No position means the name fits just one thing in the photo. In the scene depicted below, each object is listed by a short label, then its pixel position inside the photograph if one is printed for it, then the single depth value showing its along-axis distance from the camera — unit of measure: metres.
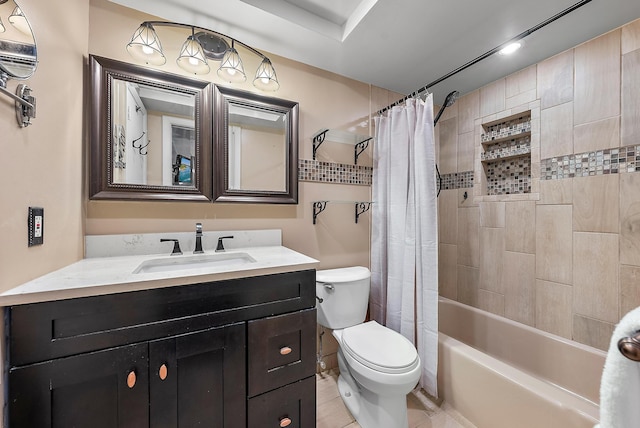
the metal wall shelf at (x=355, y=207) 1.81
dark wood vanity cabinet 0.75
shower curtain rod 1.10
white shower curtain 1.51
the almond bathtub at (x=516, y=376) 1.13
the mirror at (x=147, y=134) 1.22
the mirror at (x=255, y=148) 1.47
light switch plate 0.85
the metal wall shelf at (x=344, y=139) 1.78
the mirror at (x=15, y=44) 0.73
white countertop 0.75
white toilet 1.22
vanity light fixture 1.30
